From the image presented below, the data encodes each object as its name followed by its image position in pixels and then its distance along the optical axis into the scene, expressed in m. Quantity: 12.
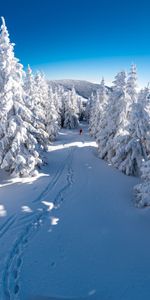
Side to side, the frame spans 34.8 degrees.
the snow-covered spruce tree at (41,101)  21.45
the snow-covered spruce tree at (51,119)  40.41
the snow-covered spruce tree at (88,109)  84.06
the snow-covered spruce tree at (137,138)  19.17
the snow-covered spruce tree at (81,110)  87.44
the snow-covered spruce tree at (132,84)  24.77
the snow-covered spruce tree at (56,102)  57.23
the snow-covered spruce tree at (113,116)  24.09
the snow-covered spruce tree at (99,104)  44.34
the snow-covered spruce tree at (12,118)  16.70
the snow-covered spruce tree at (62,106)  66.73
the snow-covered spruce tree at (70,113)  63.32
